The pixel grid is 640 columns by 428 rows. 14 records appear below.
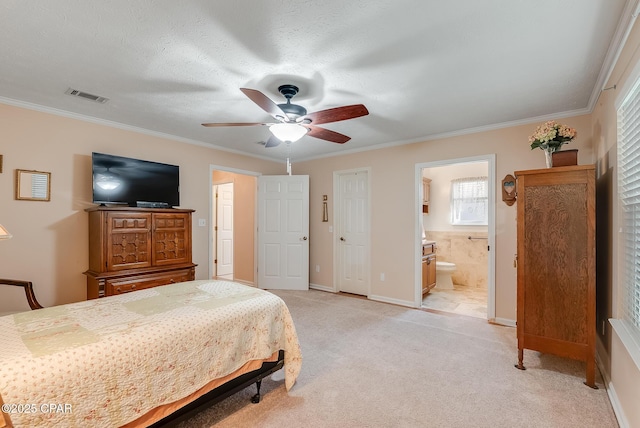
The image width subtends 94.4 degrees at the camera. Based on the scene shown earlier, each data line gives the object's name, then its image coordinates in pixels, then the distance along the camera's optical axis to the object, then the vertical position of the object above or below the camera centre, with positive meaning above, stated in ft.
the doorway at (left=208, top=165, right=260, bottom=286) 18.28 -0.65
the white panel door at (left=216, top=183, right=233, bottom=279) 21.47 -1.16
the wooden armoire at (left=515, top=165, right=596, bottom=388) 7.62 -1.34
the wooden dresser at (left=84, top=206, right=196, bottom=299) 10.10 -1.28
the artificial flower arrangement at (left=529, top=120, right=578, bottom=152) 8.32 +2.20
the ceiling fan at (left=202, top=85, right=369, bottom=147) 7.57 +2.66
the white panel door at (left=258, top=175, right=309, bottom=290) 17.57 -1.02
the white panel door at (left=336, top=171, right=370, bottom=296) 16.29 -1.10
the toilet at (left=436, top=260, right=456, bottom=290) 17.54 -3.67
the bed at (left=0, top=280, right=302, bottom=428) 3.89 -2.27
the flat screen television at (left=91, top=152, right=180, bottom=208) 10.85 +1.27
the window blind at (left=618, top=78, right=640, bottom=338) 5.66 +0.25
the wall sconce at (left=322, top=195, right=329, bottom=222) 17.53 +0.17
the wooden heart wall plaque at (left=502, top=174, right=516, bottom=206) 11.28 +0.94
